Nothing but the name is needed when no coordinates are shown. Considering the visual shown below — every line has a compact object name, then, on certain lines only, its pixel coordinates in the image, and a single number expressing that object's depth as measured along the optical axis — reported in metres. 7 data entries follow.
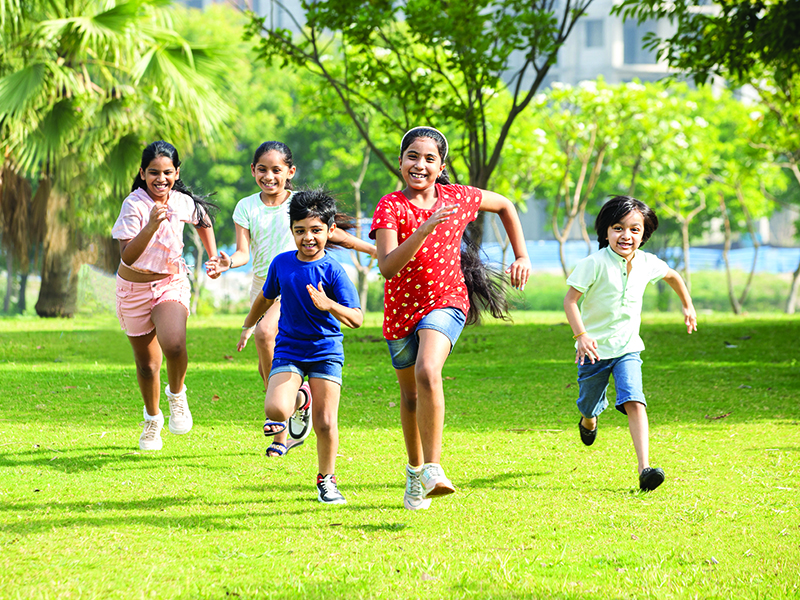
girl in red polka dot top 8.36
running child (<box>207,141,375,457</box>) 11.39
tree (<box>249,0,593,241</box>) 24.36
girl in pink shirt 10.89
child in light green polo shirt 9.85
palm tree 27.83
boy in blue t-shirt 8.84
